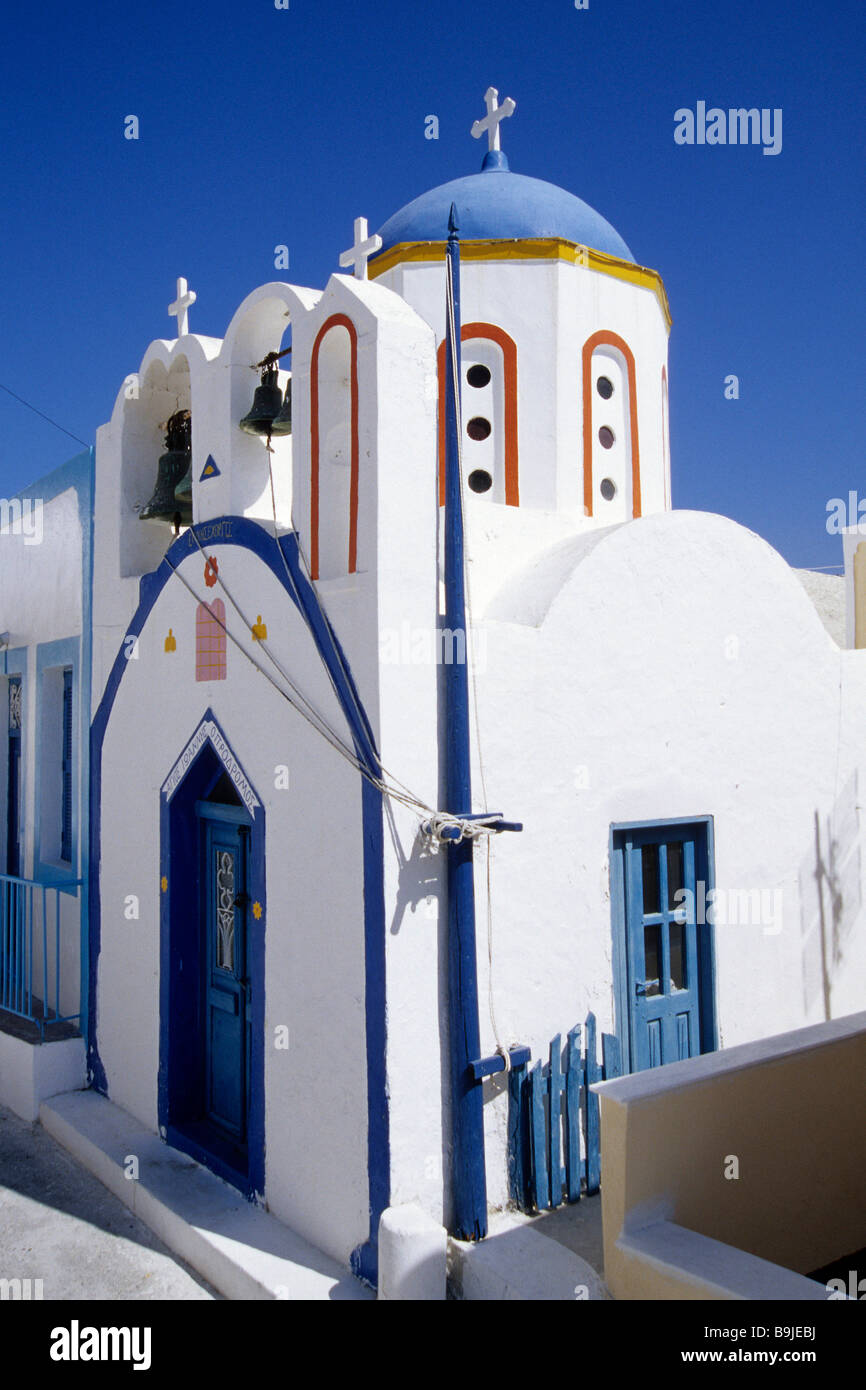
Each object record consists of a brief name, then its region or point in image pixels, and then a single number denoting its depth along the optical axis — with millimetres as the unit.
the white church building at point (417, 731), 4344
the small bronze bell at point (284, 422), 5434
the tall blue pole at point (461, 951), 4223
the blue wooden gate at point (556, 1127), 4492
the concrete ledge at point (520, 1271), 3865
